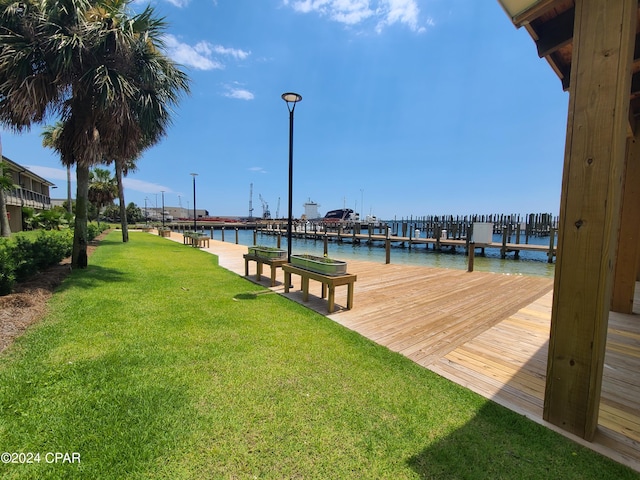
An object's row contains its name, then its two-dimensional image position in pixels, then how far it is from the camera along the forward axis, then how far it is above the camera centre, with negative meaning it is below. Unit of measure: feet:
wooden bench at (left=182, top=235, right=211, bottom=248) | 53.16 -4.09
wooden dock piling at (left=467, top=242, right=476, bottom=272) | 30.40 -3.21
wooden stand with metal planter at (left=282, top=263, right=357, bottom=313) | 15.88 -3.28
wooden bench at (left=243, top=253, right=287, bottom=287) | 21.81 -3.19
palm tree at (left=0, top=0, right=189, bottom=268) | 18.15 +9.55
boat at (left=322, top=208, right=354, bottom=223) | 228.22 +6.15
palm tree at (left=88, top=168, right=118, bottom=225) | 91.40 +9.09
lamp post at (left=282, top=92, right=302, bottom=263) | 20.96 +6.06
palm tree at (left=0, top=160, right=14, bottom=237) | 41.98 -1.09
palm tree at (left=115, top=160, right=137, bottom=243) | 52.90 +4.11
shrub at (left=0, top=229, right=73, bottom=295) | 15.11 -2.77
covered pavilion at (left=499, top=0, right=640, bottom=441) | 6.07 +0.48
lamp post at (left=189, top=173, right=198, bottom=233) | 65.07 +8.00
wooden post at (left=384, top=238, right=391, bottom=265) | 37.09 -3.71
